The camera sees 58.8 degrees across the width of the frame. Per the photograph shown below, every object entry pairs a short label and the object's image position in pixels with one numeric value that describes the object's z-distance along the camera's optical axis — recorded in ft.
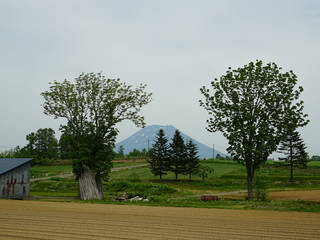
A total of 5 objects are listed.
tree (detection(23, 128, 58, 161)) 383.45
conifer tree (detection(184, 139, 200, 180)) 224.12
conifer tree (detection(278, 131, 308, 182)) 221.05
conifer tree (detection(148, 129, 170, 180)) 229.86
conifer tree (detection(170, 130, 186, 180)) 227.81
